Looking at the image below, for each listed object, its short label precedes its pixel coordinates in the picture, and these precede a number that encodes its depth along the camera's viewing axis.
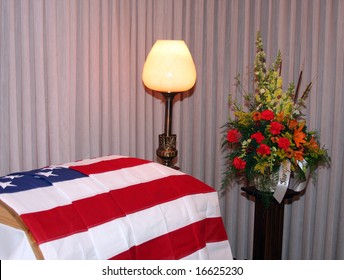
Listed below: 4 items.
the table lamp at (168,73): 2.83
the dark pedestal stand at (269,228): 2.65
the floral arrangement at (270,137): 2.48
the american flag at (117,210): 1.57
